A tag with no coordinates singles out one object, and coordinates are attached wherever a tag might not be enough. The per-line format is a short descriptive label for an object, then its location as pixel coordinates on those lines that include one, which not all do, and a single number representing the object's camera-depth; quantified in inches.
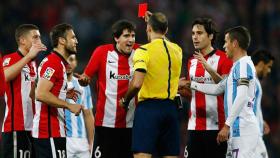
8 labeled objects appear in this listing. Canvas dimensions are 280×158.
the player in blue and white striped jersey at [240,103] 737.6
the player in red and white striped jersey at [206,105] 814.5
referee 745.6
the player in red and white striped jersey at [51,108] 728.3
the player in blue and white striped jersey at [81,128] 888.9
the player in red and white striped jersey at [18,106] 786.8
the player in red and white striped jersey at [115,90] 808.6
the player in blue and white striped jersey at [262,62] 973.8
